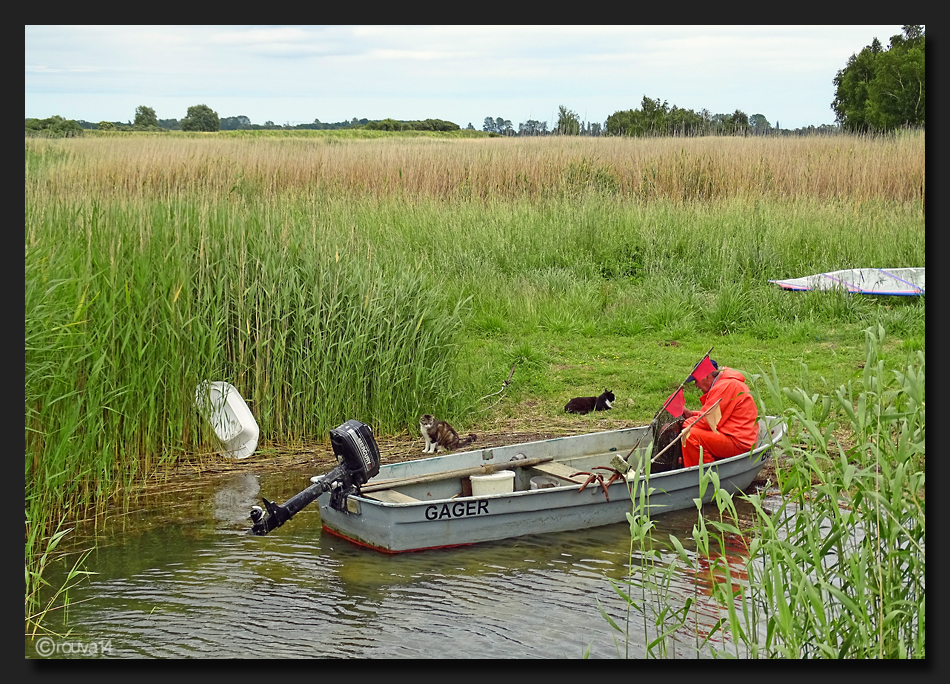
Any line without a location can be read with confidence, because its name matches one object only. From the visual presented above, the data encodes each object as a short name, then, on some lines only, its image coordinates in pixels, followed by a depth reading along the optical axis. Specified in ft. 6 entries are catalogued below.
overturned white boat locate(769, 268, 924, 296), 39.96
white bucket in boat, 23.13
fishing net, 24.44
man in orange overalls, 23.38
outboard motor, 20.49
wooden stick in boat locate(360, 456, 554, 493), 22.02
